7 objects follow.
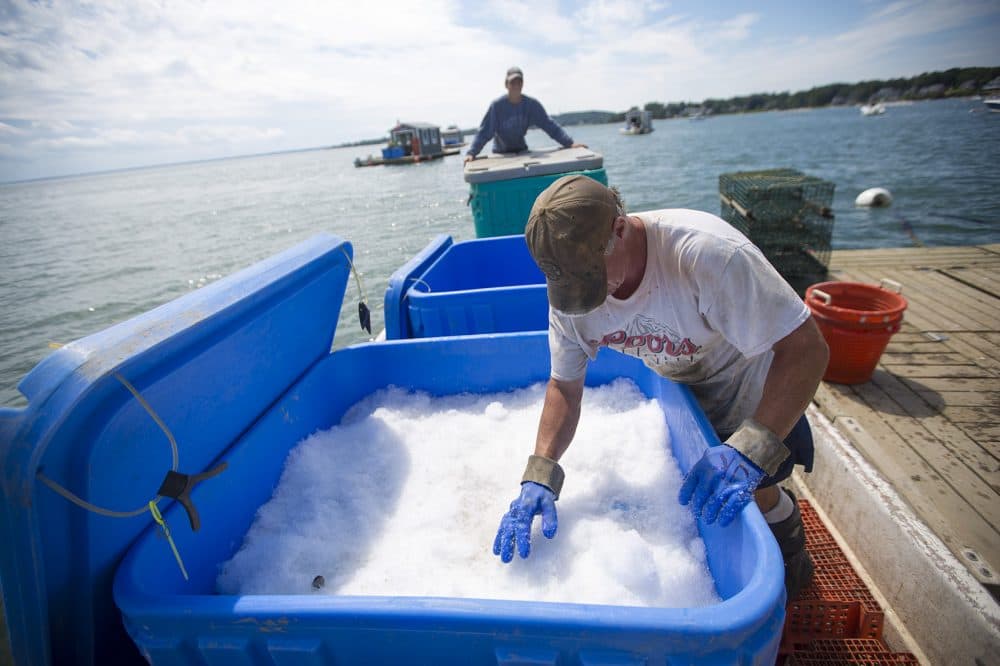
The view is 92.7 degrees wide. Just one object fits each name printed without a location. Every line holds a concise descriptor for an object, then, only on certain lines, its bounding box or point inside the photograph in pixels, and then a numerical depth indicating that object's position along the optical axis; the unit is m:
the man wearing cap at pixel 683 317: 1.08
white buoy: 11.38
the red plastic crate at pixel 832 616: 1.53
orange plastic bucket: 2.50
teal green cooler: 3.62
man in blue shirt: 4.30
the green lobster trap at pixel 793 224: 4.98
